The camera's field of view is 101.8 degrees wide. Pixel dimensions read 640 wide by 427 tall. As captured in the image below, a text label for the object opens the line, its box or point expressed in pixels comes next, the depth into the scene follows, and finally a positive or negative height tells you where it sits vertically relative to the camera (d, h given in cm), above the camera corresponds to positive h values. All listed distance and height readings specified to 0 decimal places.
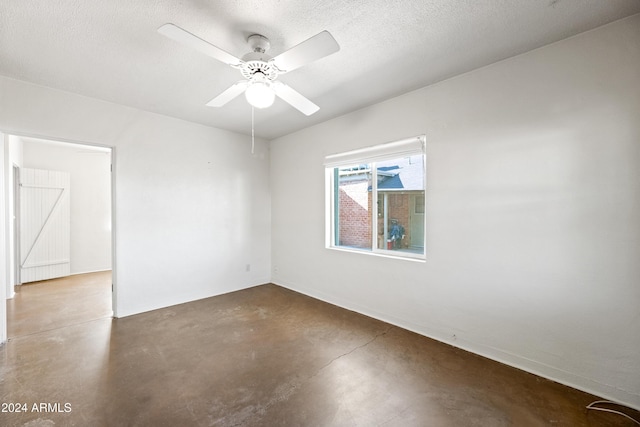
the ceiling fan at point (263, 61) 145 +96
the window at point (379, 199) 295 +16
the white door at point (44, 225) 460 -27
